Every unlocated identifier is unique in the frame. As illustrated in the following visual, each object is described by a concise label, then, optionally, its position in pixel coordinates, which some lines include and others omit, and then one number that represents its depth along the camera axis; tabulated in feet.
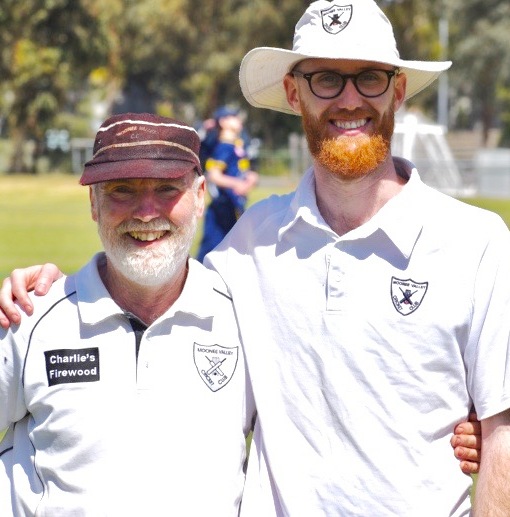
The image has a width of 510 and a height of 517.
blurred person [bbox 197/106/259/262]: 40.32
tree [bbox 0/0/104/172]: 161.27
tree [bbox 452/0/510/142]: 171.73
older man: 11.14
